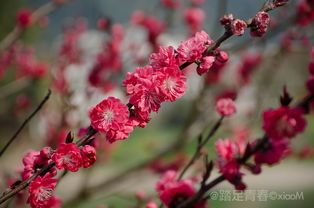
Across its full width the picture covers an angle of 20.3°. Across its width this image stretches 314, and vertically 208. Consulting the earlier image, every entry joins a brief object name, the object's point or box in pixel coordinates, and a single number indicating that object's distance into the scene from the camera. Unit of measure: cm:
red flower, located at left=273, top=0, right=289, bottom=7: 83
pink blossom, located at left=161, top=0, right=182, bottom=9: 281
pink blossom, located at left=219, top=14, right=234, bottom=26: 84
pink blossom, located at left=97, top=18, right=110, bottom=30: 254
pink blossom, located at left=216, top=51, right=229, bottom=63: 84
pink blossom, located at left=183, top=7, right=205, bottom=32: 300
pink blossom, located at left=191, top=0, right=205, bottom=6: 291
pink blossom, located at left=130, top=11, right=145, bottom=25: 311
